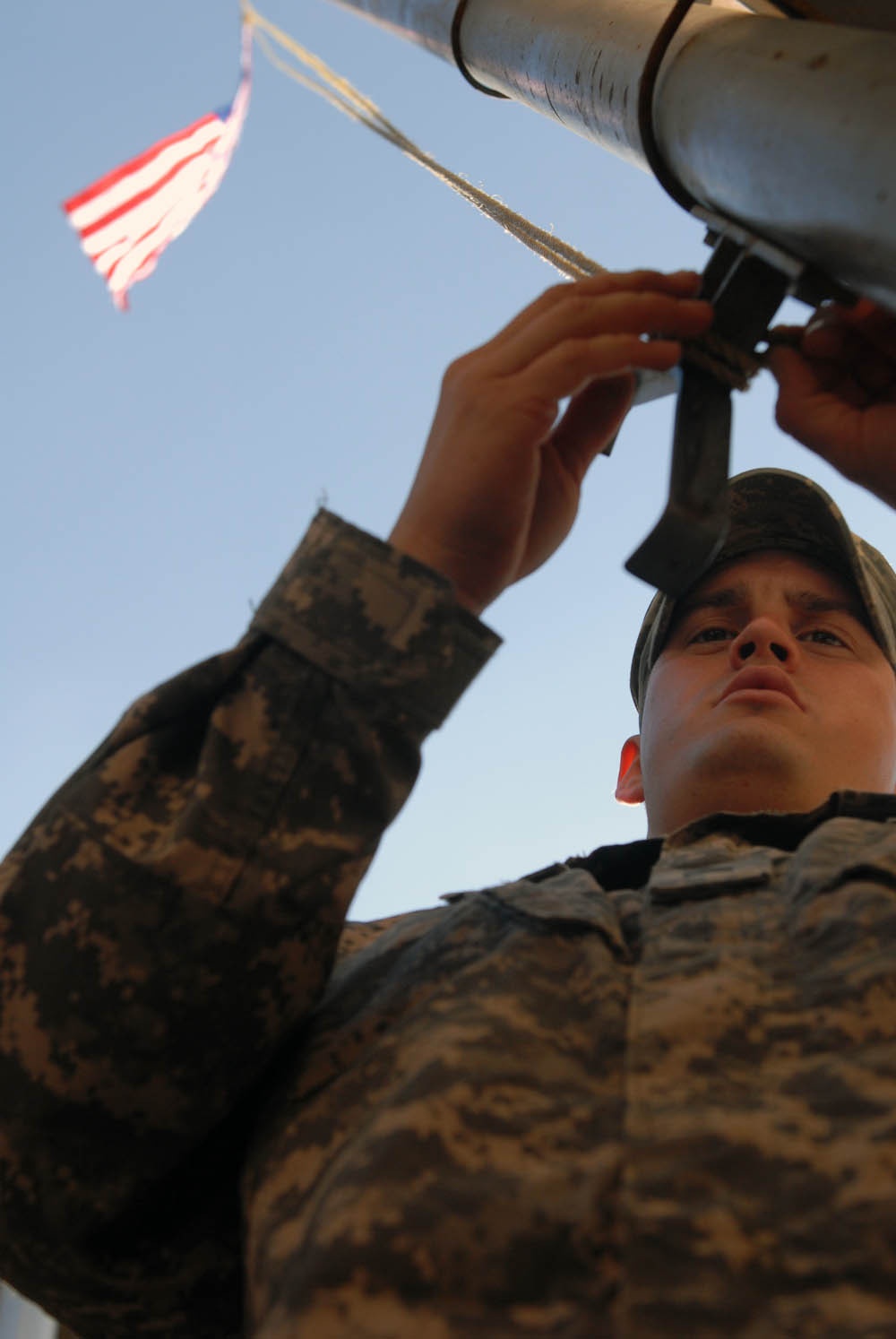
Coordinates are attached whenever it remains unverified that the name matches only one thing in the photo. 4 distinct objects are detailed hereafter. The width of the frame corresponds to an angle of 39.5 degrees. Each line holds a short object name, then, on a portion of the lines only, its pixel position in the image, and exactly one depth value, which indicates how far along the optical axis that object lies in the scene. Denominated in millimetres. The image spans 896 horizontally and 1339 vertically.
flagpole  402
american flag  1529
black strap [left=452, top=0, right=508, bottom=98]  766
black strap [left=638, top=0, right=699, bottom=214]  545
